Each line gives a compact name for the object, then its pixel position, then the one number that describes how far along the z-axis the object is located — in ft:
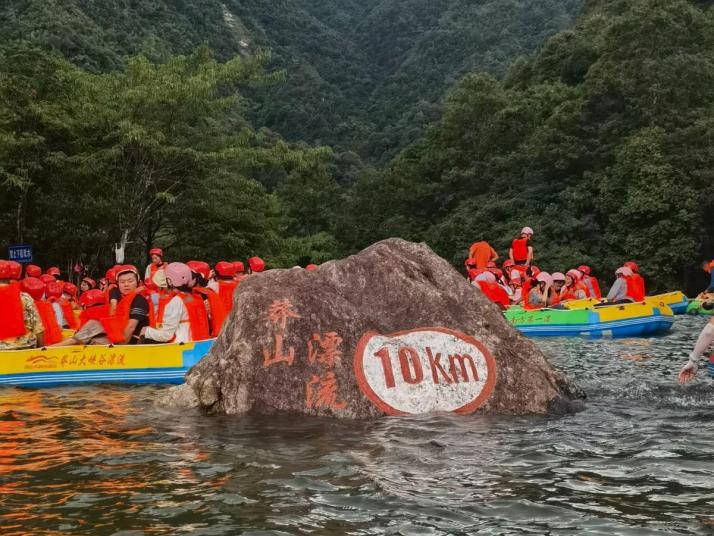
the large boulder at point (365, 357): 22.61
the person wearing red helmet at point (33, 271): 50.58
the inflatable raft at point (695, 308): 69.83
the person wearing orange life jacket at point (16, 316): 30.68
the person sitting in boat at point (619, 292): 55.06
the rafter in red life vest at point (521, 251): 62.95
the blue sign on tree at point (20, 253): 58.03
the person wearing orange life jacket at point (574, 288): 64.23
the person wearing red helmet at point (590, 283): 67.05
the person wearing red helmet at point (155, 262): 47.96
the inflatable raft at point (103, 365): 31.24
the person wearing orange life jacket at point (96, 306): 36.10
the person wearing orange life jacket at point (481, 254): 61.00
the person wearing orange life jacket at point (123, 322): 32.09
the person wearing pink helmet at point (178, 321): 32.12
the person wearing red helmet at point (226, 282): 36.83
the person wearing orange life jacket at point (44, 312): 33.01
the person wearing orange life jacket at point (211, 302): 33.78
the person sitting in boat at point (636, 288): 55.57
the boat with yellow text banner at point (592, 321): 51.03
